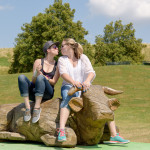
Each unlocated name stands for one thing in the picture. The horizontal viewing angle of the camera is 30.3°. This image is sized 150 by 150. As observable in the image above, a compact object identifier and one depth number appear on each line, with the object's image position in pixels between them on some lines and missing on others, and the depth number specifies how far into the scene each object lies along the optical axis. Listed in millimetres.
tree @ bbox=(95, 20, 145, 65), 46750
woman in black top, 6078
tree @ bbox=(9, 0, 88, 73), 38562
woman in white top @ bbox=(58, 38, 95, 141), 5705
